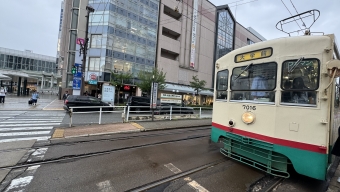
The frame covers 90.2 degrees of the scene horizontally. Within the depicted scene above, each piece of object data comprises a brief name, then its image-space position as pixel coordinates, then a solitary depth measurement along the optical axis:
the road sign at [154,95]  10.53
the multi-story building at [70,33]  31.28
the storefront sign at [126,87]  29.37
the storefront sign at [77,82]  20.77
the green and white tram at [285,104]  3.13
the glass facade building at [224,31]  43.34
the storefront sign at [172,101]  11.32
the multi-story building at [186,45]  34.34
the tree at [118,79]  25.14
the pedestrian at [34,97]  18.55
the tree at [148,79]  25.40
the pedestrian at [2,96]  18.16
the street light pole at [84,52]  17.70
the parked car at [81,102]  15.31
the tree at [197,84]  31.70
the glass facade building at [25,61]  49.66
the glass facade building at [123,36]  27.45
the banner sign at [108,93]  17.20
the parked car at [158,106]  12.49
